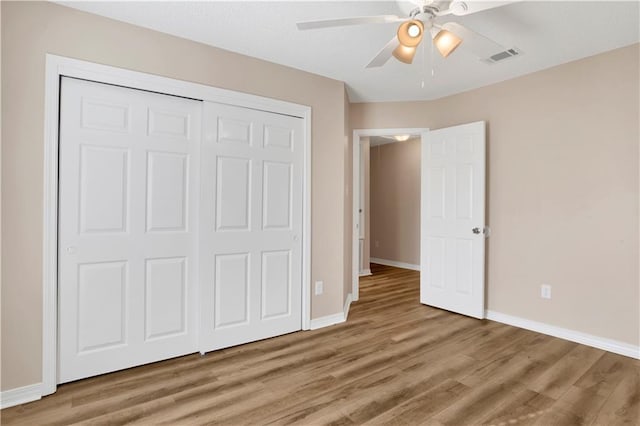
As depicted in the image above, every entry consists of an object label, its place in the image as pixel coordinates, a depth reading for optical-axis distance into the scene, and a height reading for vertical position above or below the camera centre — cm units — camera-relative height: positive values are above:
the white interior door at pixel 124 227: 226 -11
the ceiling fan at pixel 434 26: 170 +99
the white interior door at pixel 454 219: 357 -4
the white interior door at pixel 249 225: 276 -10
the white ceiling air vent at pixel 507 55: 256 +132
